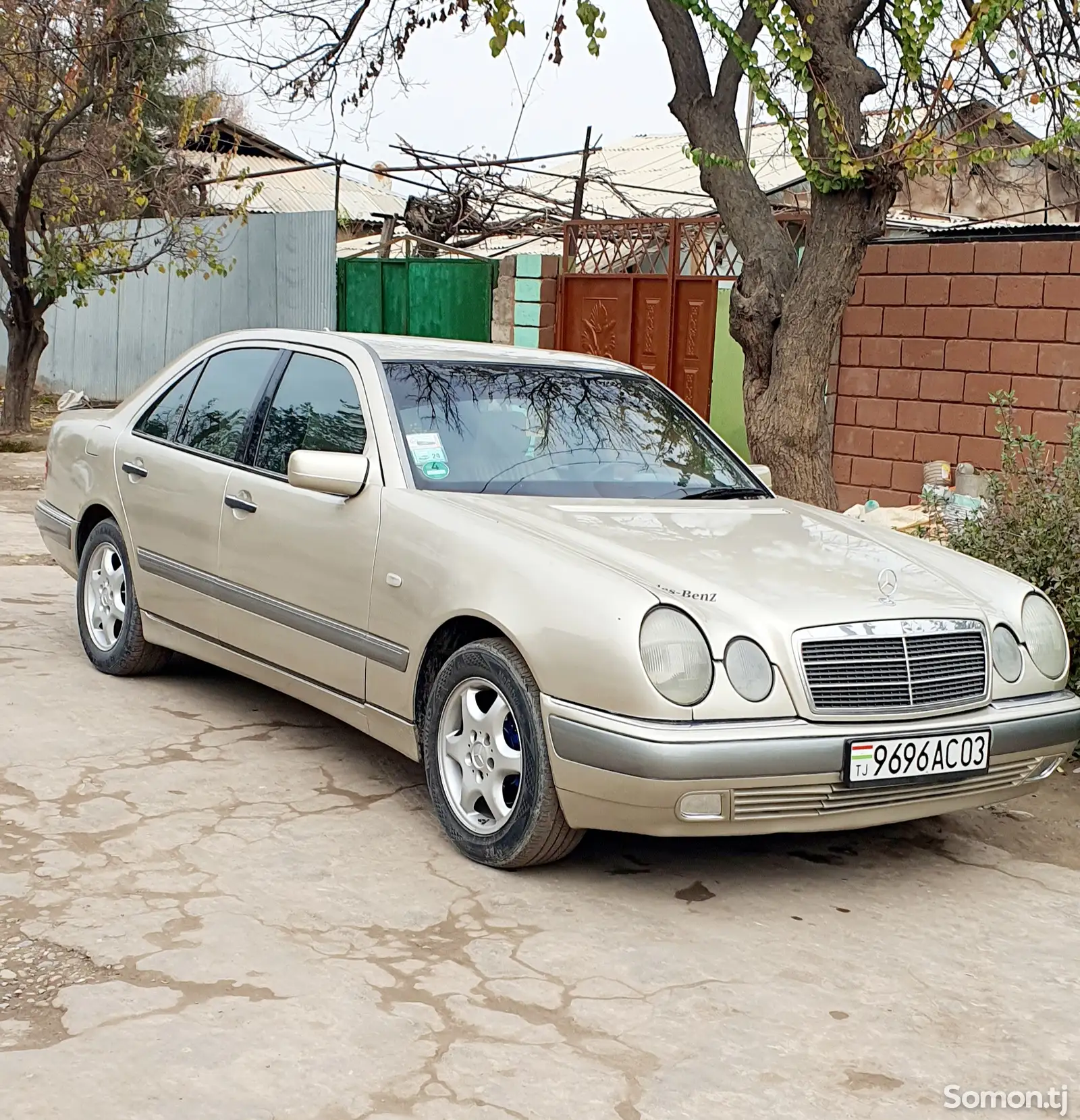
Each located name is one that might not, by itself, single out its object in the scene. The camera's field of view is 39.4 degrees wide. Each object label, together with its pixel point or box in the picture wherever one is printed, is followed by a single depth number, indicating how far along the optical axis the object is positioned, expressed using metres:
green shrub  5.88
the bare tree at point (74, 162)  14.71
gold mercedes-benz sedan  3.94
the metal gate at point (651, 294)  11.86
